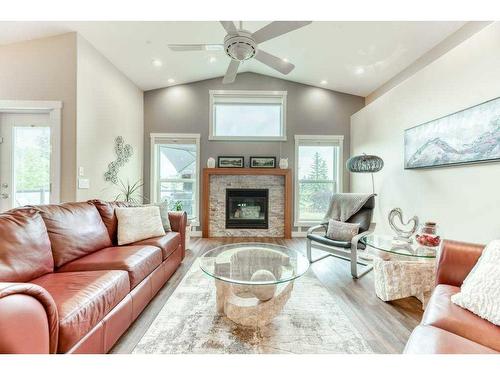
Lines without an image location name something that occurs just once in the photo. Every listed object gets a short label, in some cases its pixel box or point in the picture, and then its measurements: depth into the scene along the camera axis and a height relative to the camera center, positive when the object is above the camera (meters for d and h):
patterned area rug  1.55 -1.06
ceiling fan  2.02 +1.39
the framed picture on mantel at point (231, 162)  4.87 +0.54
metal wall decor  3.72 +0.50
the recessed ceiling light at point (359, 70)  3.93 +2.05
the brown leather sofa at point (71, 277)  0.91 -0.60
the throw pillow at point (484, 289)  1.17 -0.54
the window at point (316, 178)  5.04 +0.23
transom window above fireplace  4.96 +1.58
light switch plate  3.06 +0.05
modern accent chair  2.77 -0.70
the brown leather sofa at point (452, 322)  0.96 -0.65
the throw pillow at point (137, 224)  2.52 -0.42
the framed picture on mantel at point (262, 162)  4.88 +0.55
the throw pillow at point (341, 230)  3.08 -0.57
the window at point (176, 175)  4.99 +0.27
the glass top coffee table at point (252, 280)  1.73 -0.73
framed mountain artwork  2.08 +0.54
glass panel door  3.15 +0.36
